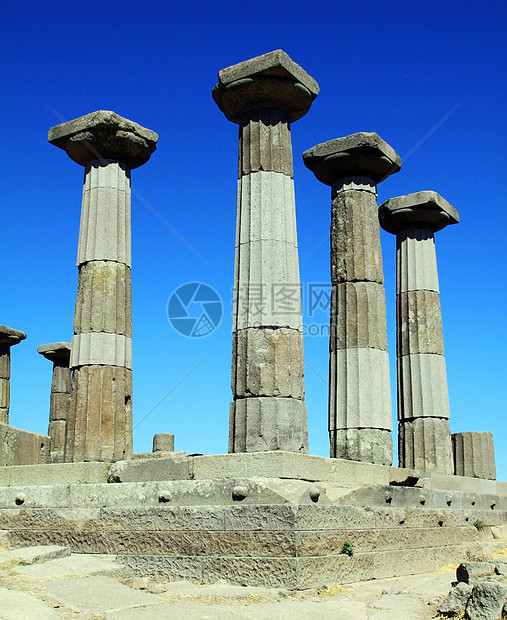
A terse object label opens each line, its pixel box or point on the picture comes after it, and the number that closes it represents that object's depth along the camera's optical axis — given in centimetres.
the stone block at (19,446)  1812
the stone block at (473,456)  1936
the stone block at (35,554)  973
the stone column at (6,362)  2608
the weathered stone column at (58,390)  2595
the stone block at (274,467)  999
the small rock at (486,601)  704
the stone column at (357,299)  1570
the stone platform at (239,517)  922
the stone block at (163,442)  2161
